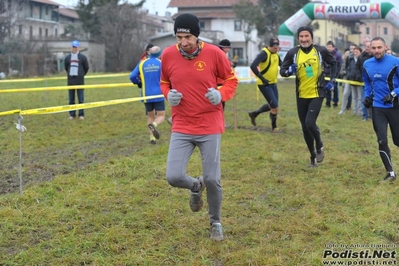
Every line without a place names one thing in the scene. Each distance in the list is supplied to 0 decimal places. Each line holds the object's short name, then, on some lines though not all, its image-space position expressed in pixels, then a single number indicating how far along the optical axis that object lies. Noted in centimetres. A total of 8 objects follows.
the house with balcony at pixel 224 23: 7119
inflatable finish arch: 2361
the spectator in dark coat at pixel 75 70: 1418
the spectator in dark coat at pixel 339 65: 1625
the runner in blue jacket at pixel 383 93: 734
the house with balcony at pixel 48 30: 3822
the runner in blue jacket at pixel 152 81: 1049
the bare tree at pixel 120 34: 5144
